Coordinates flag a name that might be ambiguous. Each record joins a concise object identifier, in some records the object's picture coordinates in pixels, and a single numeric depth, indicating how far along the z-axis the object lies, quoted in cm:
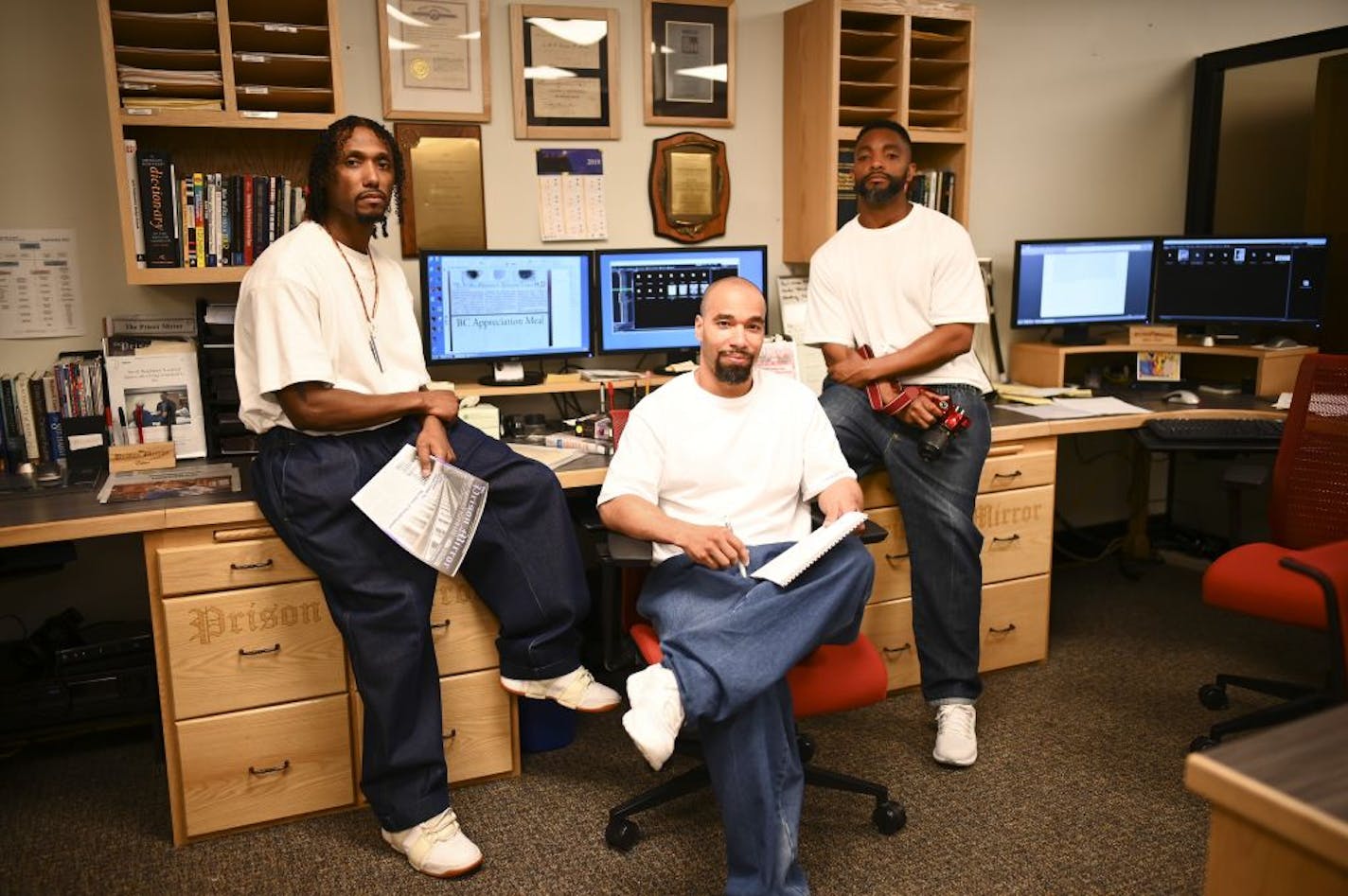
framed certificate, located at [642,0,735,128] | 328
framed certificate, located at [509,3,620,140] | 311
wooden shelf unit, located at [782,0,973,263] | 328
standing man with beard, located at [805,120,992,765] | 273
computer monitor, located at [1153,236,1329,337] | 362
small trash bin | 270
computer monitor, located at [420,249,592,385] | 292
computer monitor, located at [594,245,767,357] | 314
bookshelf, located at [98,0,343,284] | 254
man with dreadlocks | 216
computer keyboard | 313
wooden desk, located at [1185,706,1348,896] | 97
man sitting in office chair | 191
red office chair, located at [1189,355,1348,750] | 248
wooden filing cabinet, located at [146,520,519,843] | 226
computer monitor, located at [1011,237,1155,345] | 373
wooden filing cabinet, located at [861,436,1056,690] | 296
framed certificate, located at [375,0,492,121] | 296
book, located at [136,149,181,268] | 260
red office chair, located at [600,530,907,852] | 207
